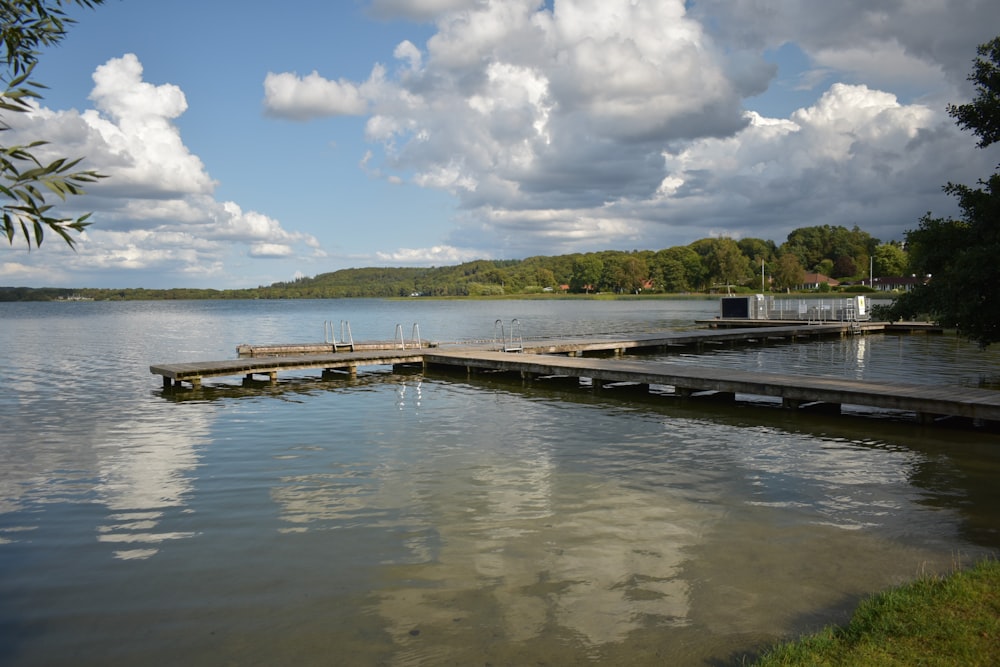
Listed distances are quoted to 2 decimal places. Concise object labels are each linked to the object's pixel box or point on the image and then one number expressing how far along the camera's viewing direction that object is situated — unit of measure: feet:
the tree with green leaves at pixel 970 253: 45.85
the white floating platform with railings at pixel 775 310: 141.36
